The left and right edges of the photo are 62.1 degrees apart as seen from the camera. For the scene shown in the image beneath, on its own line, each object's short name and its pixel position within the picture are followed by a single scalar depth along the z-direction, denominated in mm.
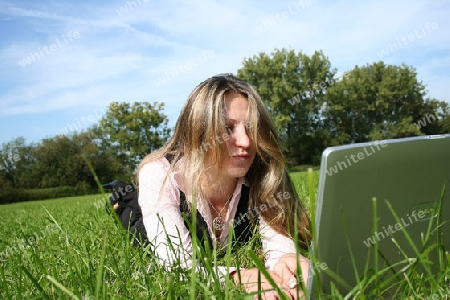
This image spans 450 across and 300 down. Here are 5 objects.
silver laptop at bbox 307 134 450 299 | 964
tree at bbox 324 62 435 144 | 43875
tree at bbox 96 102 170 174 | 39500
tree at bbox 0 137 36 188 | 39653
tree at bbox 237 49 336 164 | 42219
